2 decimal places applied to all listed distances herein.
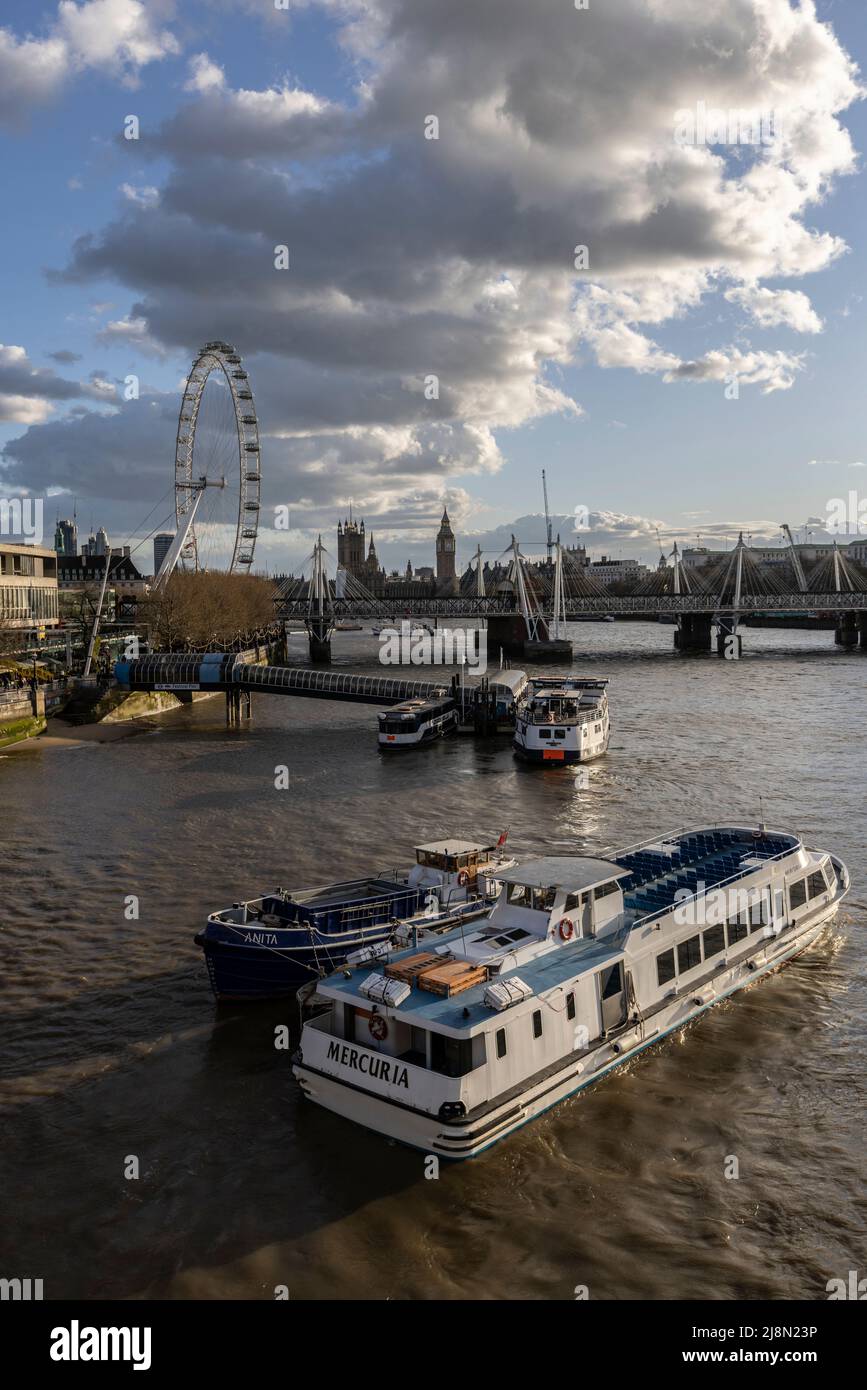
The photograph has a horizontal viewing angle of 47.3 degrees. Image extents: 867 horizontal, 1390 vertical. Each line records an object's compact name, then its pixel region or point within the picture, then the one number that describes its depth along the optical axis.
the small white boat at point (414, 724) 54.09
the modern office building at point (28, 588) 85.06
